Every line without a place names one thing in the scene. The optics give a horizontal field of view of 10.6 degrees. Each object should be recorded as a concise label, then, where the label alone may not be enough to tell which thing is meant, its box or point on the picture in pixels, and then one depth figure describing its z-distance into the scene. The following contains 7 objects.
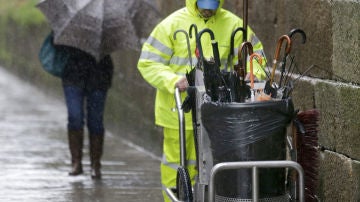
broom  11.52
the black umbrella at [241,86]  11.16
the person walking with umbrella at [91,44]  17.94
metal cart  10.60
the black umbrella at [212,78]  11.27
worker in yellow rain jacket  13.32
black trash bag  10.83
